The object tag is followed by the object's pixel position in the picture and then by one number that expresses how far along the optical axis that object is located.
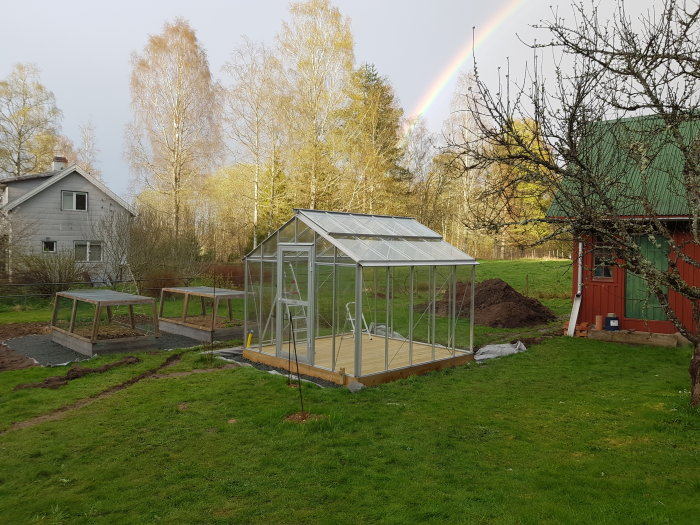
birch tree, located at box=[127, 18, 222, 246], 23.95
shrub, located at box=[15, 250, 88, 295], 17.84
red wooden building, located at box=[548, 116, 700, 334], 12.08
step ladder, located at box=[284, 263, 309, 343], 10.41
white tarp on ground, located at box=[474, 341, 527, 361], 11.33
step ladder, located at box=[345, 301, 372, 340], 10.95
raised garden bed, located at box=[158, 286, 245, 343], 13.02
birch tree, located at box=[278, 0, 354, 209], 21.39
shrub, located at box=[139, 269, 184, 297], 19.06
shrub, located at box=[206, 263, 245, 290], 20.48
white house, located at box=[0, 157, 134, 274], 21.12
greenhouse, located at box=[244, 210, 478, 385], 9.44
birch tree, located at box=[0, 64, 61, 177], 31.09
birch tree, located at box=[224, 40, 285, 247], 21.73
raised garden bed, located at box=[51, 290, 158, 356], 11.24
